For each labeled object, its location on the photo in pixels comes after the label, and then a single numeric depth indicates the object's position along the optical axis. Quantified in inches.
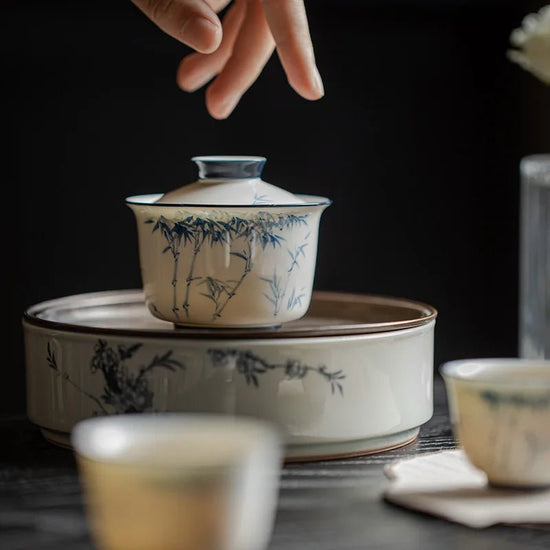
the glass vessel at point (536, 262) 40.9
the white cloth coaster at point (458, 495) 30.0
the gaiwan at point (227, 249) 34.6
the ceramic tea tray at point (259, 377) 33.8
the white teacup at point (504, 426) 30.4
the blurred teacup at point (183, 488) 26.8
